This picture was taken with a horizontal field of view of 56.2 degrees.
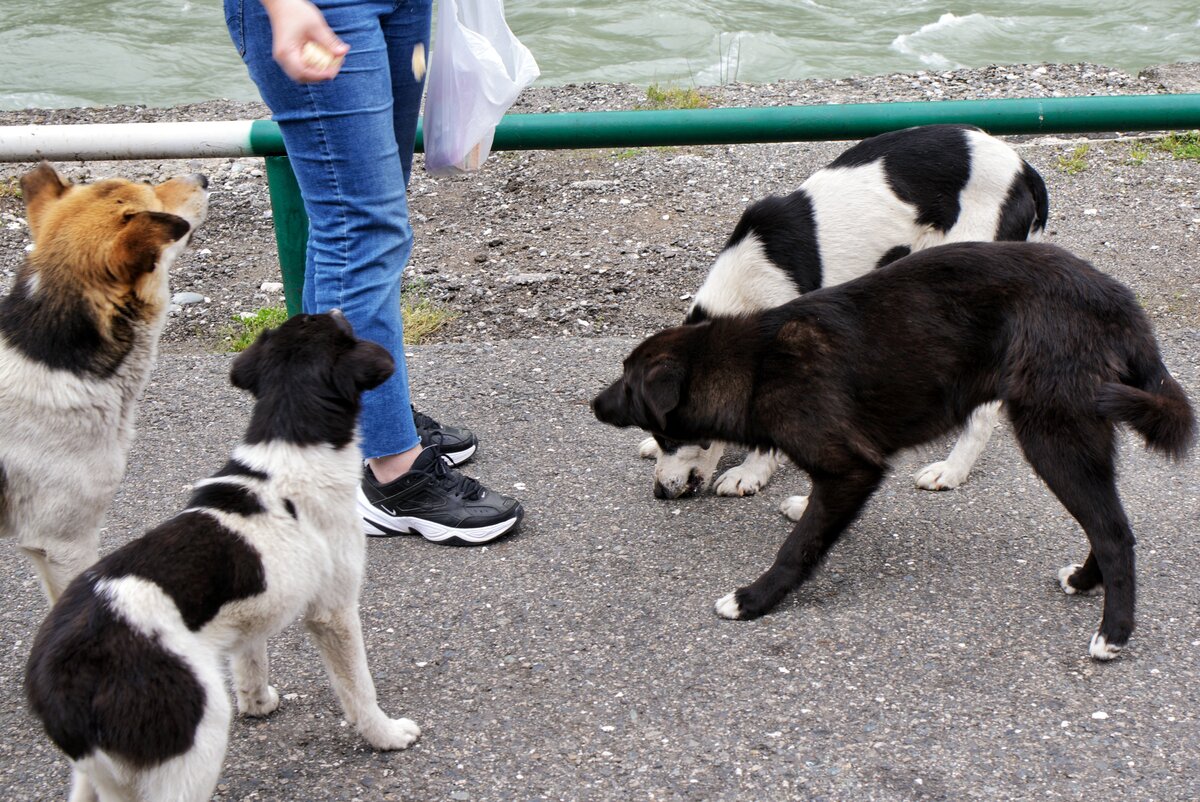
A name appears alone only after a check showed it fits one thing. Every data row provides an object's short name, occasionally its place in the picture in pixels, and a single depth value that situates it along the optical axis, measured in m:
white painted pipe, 4.88
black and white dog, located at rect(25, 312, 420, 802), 2.35
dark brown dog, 3.24
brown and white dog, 3.05
